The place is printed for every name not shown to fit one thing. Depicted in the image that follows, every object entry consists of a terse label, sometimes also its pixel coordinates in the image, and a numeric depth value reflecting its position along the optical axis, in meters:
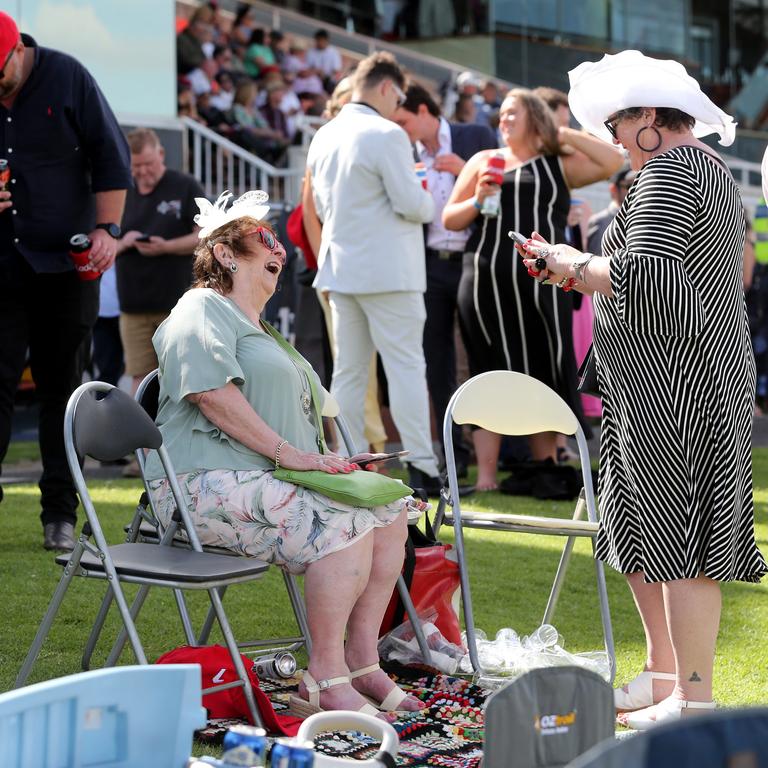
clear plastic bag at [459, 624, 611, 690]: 7.79
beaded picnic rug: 6.43
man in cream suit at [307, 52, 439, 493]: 12.20
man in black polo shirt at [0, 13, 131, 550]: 10.06
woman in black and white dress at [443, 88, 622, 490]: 12.94
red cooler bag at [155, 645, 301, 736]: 6.68
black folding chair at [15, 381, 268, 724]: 6.30
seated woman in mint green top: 6.92
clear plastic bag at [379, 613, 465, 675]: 8.02
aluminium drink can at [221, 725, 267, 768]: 4.01
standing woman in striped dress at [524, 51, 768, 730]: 6.63
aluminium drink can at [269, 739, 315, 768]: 4.05
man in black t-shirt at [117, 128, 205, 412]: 14.73
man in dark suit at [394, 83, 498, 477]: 14.12
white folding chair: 7.96
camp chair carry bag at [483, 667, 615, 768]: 4.41
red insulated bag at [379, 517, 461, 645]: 8.15
